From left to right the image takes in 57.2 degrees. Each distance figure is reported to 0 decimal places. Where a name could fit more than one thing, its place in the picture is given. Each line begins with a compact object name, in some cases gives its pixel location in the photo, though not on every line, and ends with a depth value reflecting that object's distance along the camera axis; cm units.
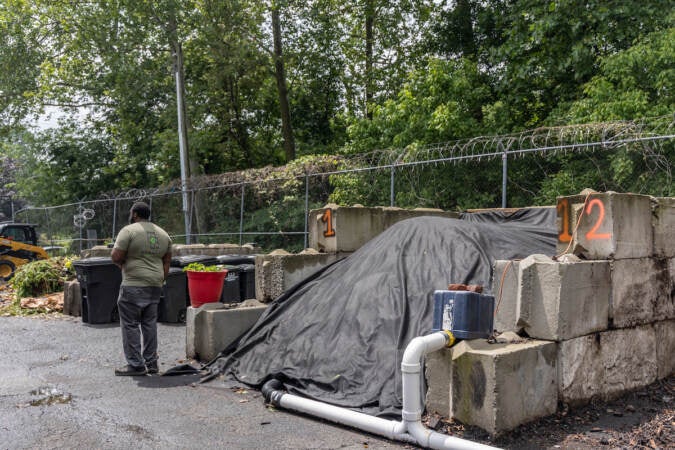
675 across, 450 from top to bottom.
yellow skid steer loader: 2012
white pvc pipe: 446
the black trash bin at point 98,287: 1052
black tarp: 573
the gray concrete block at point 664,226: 609
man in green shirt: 704
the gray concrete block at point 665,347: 620
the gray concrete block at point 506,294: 543
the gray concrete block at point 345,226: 868
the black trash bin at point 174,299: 1063
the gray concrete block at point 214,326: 748
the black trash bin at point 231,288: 1089
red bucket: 800
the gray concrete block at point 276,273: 804
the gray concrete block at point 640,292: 571
